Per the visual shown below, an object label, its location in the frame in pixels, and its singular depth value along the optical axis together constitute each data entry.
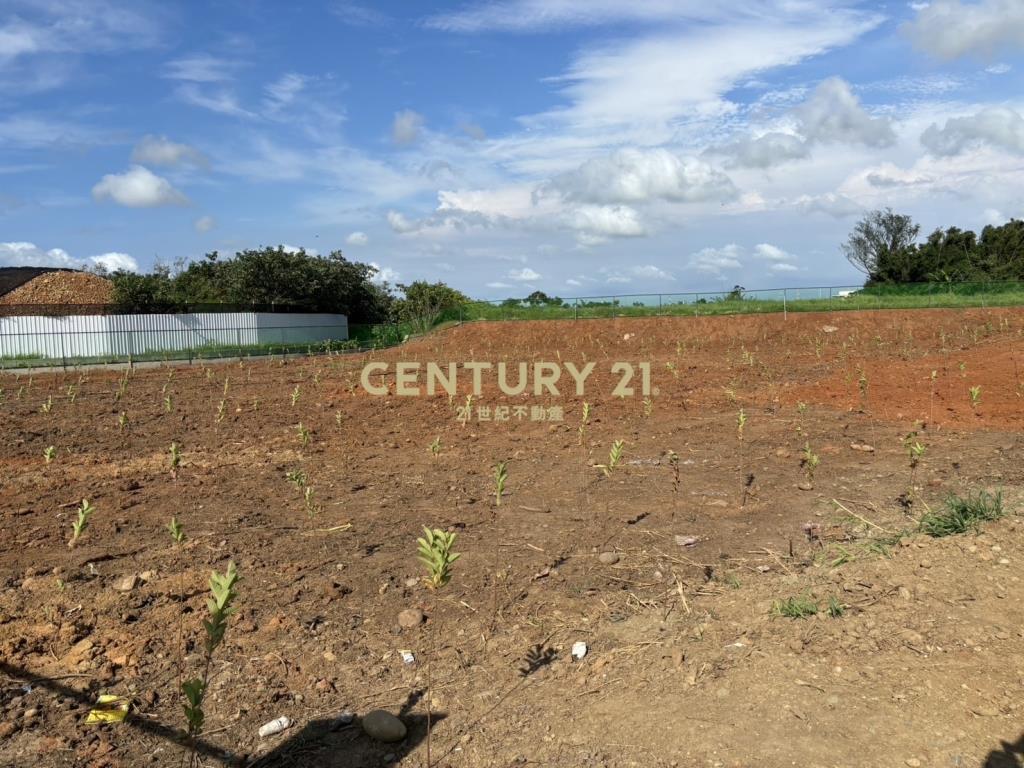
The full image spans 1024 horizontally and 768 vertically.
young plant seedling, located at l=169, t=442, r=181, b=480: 6.31
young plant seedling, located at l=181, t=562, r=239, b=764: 2.16
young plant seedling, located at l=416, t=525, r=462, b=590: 3.50
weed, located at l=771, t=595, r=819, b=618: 3.39
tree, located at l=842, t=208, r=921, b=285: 52.03
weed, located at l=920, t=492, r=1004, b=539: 4.34
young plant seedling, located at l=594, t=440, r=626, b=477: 6.36
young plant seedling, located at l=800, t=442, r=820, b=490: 6.23
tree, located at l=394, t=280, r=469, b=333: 36.19
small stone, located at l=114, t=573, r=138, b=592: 4.25
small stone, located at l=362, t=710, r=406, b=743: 2.78
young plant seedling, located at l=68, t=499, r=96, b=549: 4.50
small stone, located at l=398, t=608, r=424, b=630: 3.79
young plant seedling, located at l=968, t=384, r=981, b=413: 8.90
